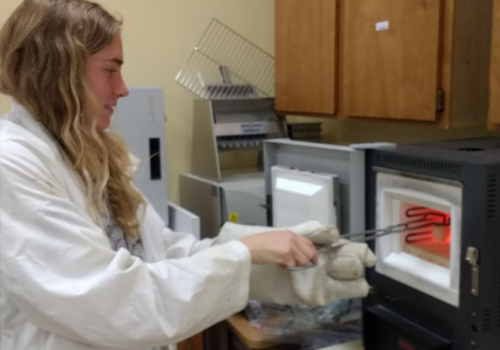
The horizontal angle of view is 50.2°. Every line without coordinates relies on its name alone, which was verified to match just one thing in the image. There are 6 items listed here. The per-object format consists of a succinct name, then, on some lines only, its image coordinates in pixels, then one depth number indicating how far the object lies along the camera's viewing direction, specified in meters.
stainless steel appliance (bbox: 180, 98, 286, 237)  1.84
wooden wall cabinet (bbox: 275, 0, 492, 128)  1.31
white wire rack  2.10
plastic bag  1.33
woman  0.84
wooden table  1.26
